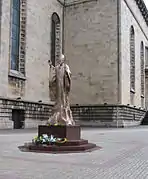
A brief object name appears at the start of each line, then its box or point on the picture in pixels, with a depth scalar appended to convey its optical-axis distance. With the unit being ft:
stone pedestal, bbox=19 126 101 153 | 32.24
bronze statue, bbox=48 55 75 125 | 35.65
